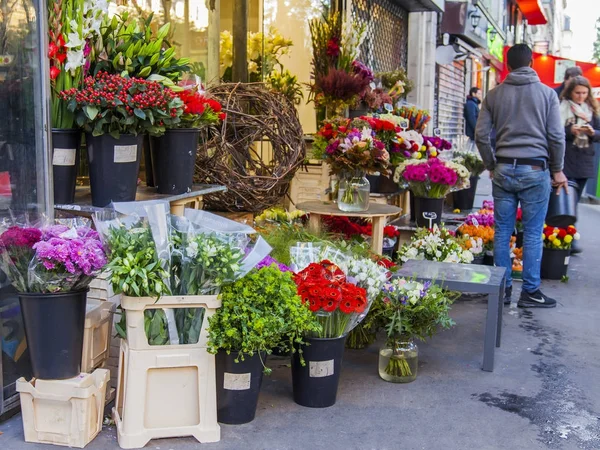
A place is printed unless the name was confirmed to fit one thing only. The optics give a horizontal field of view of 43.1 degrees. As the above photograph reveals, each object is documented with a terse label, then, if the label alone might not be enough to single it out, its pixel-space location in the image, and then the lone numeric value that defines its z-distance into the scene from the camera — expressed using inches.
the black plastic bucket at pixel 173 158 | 171.9
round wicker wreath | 222.7
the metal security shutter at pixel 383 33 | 383.0
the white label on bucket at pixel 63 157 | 155.6
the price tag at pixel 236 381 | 143.1
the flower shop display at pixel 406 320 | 169.2
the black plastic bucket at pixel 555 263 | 293.1
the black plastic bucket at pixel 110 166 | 156.8
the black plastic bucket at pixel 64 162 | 155.6
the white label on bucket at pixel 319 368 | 153.4
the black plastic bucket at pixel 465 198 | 409.7
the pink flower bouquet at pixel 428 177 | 264.7
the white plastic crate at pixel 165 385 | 135.3
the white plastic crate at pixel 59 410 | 134.6
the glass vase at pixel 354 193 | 226.5
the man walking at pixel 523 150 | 229.0
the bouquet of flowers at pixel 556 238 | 291.9
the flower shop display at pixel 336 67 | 292.8
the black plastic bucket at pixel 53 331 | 132.3
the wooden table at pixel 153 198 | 157.2
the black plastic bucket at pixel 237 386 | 142.5
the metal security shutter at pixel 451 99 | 618.5
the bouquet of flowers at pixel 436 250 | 241.8
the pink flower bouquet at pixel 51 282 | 129.6
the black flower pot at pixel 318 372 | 152.6
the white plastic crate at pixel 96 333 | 146.0
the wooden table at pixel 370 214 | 225.8
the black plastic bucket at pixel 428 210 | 272.8
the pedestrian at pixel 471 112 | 629.0
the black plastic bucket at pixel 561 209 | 276.1
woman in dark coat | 295.1
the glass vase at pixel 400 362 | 173.6
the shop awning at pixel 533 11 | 903.7
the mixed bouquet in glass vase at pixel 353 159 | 219.8
